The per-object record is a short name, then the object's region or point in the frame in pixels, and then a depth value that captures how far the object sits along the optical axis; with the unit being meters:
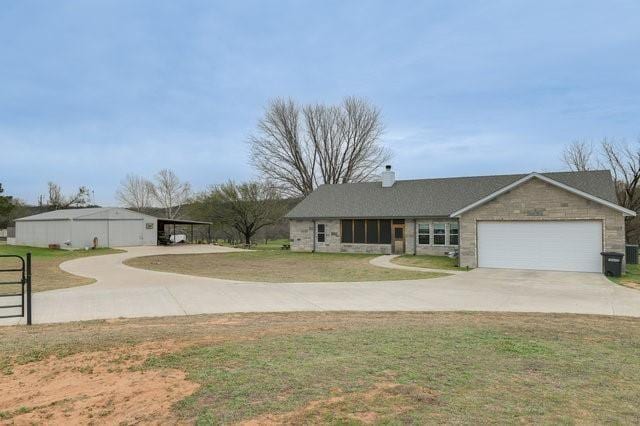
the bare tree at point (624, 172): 34.34
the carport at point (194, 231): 51.41
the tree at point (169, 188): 66.12
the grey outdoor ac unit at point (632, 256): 21.05
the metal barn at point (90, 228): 34.50
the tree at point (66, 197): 64.00
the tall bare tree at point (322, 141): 46.97
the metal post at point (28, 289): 8.61
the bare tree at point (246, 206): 42.88
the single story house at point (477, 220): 18.38
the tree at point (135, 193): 68.38
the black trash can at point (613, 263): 17.03
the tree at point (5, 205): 36.16
